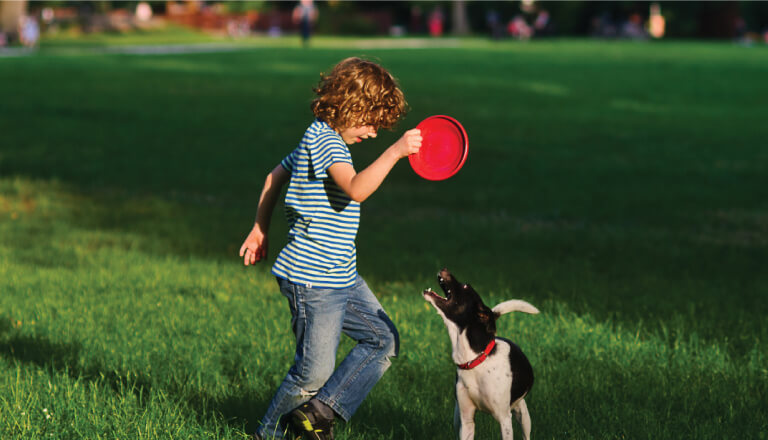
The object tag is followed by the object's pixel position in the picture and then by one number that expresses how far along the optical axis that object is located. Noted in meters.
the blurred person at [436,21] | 79.81
